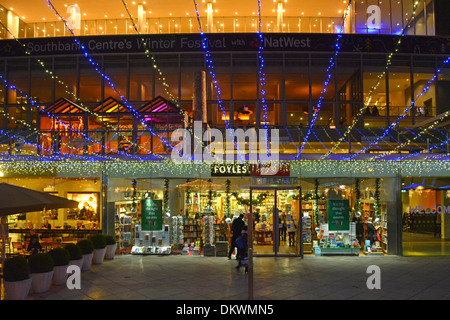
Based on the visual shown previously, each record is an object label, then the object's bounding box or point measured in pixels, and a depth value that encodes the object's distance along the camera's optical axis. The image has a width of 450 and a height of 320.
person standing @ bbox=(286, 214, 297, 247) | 15.67
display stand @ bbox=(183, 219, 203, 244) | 15.40
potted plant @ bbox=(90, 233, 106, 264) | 12.77
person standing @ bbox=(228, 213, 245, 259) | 12.62
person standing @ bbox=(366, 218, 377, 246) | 14.88
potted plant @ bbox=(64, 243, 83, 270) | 10.80
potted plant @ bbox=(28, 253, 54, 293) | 9.20
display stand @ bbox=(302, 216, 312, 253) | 14.86
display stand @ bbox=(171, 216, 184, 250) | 15.12
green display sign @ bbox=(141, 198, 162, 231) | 14.99
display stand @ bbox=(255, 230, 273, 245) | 15.34
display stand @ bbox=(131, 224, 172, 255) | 14.93
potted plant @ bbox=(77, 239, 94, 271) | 11.74
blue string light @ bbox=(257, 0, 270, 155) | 19.09
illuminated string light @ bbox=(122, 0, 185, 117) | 19.05
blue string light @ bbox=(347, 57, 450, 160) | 14.96
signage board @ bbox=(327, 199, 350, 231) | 14.81
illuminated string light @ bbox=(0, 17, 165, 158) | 16.46
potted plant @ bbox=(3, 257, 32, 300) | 8.46
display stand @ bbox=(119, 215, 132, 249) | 15.15
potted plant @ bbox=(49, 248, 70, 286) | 9.96
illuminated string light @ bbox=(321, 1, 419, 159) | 18.12
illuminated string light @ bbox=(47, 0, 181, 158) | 19.19
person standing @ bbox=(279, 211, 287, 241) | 15.91
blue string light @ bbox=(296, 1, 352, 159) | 18.41
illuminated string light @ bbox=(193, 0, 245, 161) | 19.12
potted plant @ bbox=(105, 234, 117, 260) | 13.76
